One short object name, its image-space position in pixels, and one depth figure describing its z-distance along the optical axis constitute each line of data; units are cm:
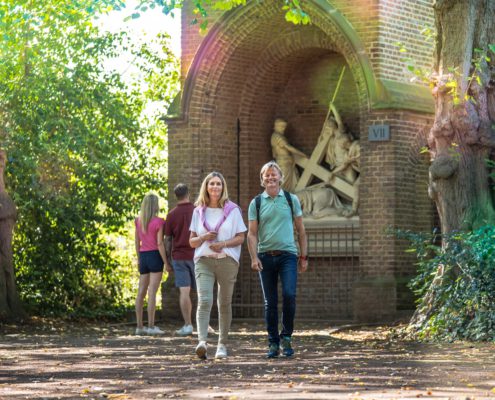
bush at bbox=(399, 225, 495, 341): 1484
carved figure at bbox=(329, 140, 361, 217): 2081
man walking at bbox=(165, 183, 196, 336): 1673
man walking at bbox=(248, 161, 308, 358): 1237
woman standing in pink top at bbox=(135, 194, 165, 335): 1705
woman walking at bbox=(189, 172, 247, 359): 1215
